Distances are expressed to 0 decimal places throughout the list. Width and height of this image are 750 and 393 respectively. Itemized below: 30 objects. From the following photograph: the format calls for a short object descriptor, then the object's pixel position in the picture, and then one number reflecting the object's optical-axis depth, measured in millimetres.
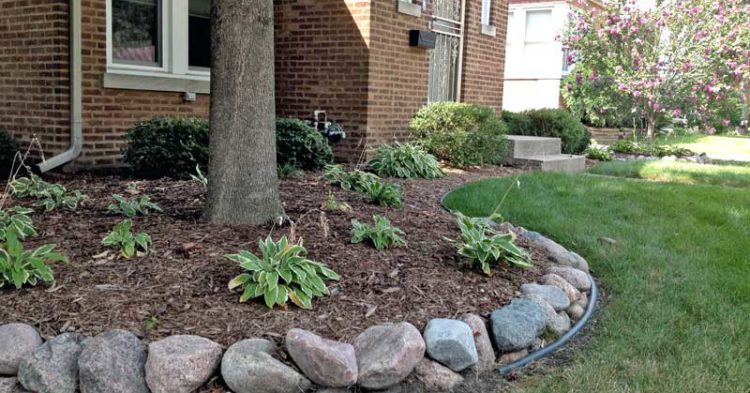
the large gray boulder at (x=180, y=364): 2625
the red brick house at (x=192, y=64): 7016
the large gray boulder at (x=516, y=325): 3246
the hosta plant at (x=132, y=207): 4453
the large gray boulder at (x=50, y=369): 2656
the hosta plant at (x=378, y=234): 4027
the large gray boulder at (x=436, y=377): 2934
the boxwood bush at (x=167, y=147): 6367
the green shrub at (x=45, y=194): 4809
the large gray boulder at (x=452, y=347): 2973
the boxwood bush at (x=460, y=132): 8773
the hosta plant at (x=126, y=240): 3594
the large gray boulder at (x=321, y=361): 2707
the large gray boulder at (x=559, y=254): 4512
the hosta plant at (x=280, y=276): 3129
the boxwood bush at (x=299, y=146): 7113
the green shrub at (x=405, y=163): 7422
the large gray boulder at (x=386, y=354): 2783
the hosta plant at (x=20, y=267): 3139
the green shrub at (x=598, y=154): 11852
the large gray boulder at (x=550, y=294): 3691
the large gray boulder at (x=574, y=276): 4113
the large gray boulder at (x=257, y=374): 2662
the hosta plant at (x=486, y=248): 3898
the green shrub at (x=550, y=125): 11492
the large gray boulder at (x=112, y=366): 2627
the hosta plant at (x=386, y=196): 5312
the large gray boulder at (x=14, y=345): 2725
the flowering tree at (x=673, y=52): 11984
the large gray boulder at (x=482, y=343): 3133
